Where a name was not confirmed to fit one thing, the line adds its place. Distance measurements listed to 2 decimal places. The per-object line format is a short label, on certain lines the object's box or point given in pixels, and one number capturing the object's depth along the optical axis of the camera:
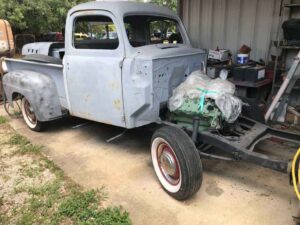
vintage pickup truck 2.97
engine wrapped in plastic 3.15
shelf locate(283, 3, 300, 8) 4.95
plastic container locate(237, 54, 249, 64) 5.62
